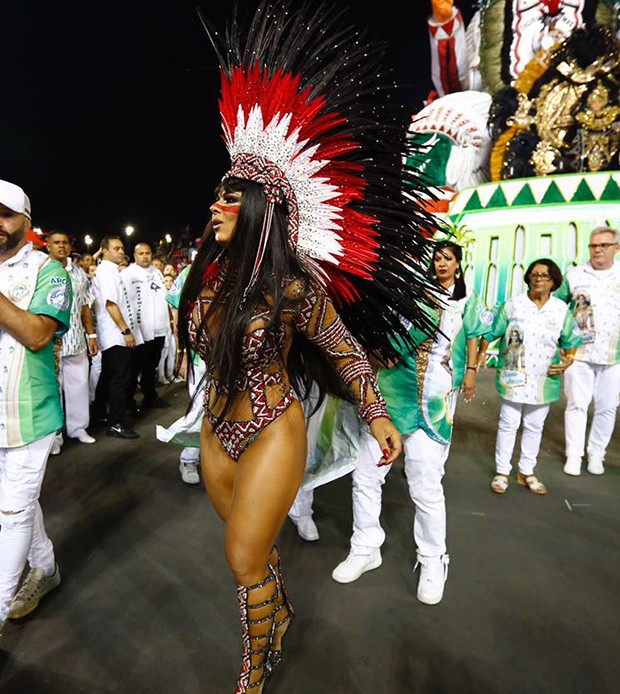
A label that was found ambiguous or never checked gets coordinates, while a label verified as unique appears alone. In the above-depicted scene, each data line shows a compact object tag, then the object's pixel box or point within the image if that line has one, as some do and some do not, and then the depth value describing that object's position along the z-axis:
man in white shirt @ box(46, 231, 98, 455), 4.09
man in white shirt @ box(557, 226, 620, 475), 3.71
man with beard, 1.78
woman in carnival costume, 1.46
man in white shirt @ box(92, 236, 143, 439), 4.31
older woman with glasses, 3.30
